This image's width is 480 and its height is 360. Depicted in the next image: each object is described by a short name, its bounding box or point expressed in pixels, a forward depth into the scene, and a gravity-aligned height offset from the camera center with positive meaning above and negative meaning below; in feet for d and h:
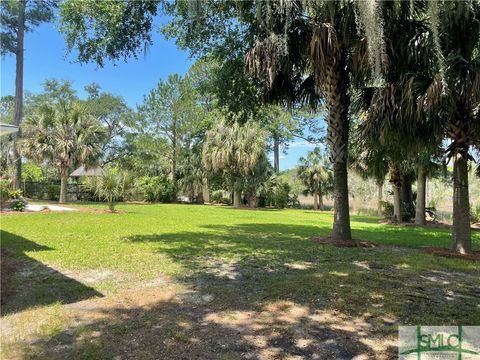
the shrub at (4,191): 56.66 -0.17
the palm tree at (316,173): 109.40 +5.94
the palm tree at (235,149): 92.89 +10.74
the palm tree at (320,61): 26.03 +10.14
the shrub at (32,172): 115.14 +5.67
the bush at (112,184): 59.67 +1.22
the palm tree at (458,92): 21.50 +6.01
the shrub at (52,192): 97.73 -0.29
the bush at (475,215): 68.46 -3.63
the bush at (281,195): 102.66 -0.49
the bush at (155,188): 103.36 +1.03
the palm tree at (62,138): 76.69 +10.92
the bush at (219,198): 112.90 -1.62
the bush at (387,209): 71.89 -2.77
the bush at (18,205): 53.62 -2.06
